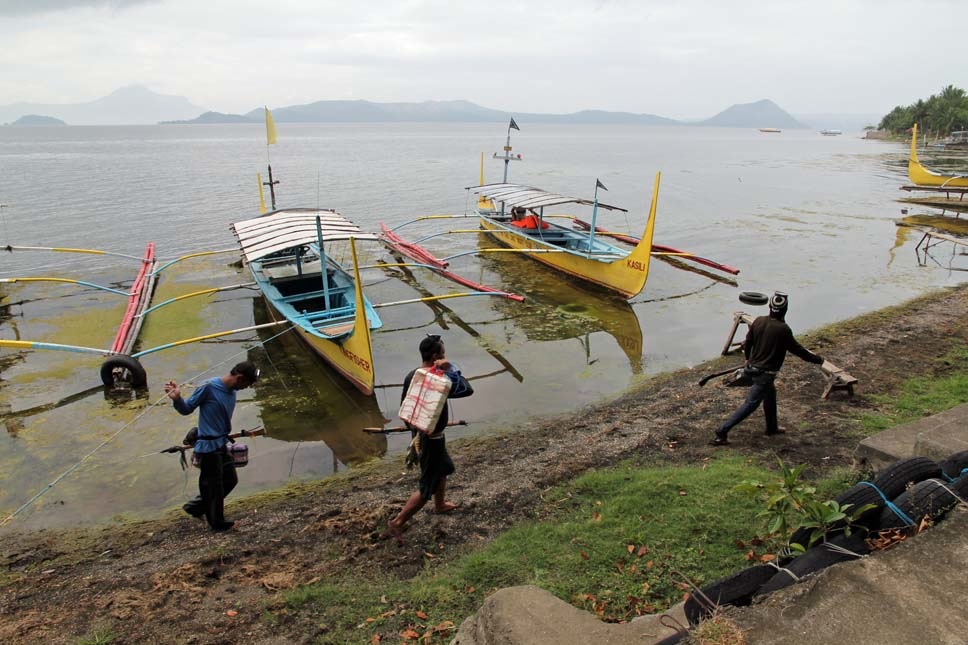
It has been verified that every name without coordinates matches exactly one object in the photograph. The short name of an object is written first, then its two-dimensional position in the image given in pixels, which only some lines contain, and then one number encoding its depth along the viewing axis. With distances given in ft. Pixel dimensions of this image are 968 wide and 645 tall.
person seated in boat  65.88
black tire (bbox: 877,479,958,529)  11.98
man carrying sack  16.53
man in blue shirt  18.07
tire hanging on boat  34.63
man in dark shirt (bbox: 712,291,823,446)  21.47
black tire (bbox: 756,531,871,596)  11.10
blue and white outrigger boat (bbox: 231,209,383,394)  32.63
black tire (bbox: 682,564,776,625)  10.76
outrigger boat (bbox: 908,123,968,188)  96.99
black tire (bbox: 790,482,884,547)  12.16
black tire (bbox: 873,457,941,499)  12.81
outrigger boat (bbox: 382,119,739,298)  51.29
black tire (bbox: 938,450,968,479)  13.64
